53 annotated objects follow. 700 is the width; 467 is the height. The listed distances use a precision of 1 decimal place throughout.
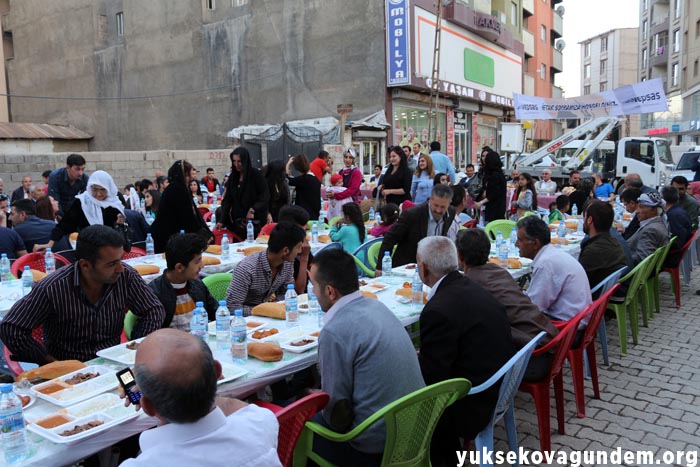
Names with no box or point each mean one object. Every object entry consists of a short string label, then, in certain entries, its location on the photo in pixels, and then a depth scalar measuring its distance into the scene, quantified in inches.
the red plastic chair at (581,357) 167.2
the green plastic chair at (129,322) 148.9
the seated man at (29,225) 251.9
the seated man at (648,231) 256.7
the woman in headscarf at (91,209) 247.8
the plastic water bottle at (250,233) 288.8
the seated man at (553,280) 169.6
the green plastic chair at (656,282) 259.1
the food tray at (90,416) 88.9
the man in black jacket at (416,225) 242.1
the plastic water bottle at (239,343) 125.6
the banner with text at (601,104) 571.2
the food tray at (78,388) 103.7
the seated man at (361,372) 103.1
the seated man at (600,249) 209.5
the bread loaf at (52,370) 113.2
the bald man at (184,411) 64.1
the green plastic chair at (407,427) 95.9
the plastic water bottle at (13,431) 84.7
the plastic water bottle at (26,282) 185.0
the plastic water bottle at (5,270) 202.4
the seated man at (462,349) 117.8
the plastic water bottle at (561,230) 306.3
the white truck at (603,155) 715.4
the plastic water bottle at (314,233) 291.2
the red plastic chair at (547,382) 141.6
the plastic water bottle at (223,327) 135.0
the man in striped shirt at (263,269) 169.2
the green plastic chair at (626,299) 213.8
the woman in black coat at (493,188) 381.7
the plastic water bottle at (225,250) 242.5
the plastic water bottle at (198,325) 138.0
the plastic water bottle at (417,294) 171.9
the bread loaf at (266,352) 123.8
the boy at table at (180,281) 147.7
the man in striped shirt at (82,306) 126.6
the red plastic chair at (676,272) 286.0
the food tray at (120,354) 122.9
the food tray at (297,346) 128.3
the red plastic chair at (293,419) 92.9
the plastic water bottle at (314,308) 161.2
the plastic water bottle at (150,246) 260.7
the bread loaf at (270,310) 157.2
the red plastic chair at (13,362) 141.8
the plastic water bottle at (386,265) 215.3
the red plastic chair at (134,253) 252.4
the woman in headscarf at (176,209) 251.9
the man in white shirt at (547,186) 487.2
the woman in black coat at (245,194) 293.9
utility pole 812.0
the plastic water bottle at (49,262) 217.3
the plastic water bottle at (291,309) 153.8
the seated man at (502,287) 142.3
